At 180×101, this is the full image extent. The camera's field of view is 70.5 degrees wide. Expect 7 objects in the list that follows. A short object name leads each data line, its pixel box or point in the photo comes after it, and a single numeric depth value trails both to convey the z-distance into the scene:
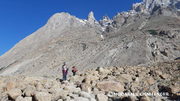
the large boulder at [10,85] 5.96
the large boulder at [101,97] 4.92
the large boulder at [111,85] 6.15
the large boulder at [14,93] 5.12
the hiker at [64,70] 9.24
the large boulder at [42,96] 4.83
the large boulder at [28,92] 5.13
